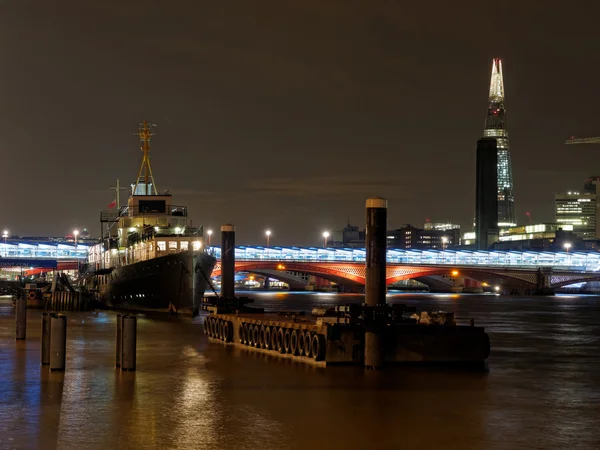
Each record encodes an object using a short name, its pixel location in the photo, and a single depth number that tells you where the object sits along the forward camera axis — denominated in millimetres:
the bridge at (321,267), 194875
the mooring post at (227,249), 72000
